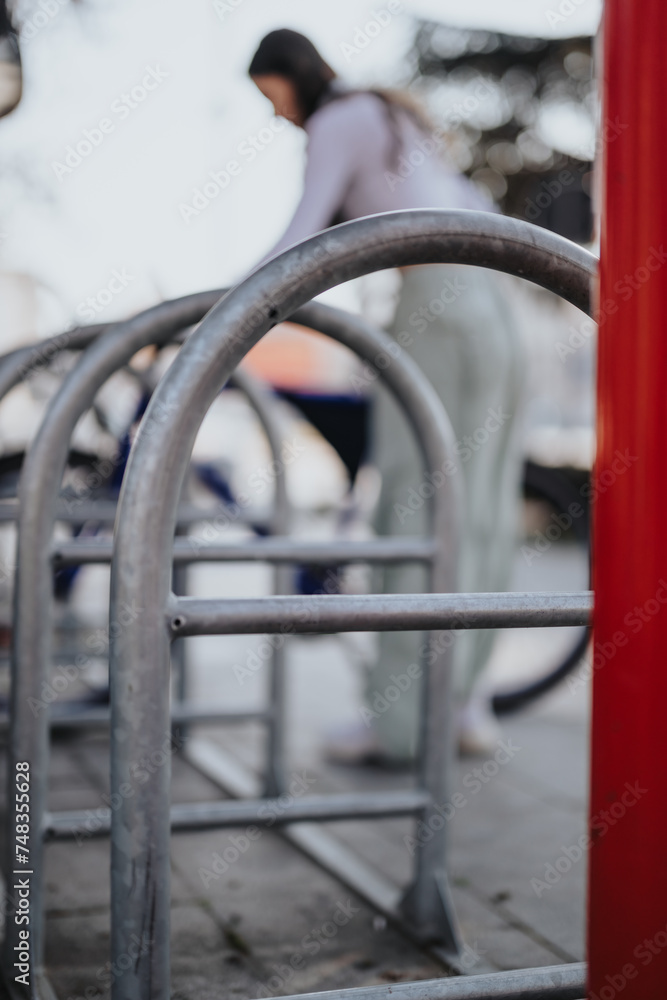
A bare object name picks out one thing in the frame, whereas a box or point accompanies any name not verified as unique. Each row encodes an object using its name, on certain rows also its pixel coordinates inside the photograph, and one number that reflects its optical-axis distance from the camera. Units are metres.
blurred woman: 2.14
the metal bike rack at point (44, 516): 1.34
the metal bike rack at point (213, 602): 0.89
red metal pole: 0.78
